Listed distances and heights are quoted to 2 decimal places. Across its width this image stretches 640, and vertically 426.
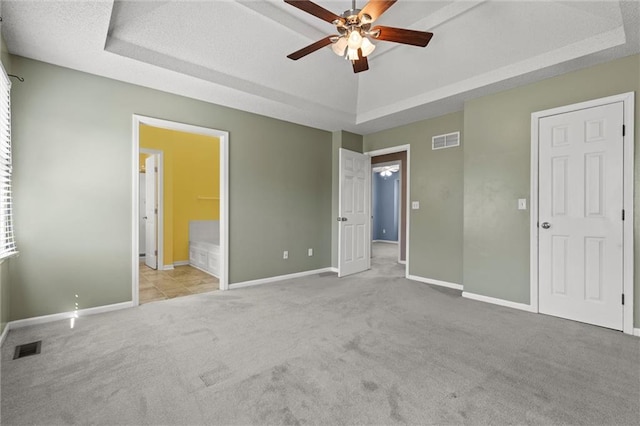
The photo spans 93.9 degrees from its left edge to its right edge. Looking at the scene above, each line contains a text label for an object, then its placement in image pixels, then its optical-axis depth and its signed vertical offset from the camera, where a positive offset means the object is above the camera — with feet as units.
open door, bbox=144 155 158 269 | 18.39 -0.14
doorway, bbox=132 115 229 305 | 11.29 -0.13
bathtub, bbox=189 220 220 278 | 16.78 -2.10
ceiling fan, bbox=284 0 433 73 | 7.19 +4.74
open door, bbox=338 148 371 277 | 16.42 -0.11
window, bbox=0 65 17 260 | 8.04 +1.08
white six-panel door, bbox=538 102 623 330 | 9.37 -0.13
